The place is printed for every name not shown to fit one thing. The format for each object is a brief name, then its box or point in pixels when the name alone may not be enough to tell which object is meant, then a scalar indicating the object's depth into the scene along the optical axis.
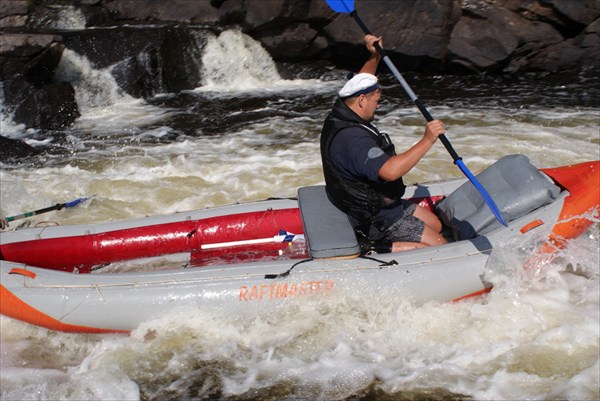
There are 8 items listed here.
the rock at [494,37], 10.05
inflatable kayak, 3.95
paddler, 3.64
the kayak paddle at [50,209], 4.78
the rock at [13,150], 7.66
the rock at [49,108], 8.81
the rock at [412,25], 10.09
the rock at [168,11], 10.97
